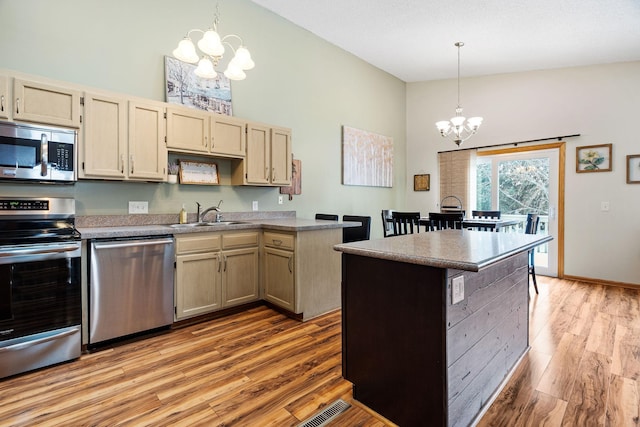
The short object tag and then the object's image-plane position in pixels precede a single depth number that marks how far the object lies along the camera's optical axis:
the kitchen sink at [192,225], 2.96
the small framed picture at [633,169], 4.19
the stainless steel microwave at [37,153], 2.21
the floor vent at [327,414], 1.62
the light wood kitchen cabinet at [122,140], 2.54
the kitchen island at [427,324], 1.41
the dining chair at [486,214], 4.53
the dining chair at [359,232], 3.84
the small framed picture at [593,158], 4.39
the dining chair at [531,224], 3.82
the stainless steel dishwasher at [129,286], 2.37
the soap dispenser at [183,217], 3.25
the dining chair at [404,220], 3.83
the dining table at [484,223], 3.75
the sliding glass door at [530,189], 4.83
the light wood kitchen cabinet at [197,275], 2.78
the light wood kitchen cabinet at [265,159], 3.52
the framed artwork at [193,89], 3.21
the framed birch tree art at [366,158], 5.11
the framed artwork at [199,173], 3.30
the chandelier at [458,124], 4.12
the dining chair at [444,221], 3.50
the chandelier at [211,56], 2.23
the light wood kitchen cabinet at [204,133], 2.97
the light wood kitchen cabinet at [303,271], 2.99
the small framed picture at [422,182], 6.07
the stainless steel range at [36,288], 2.03
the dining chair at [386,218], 4.41
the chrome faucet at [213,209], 3.31
